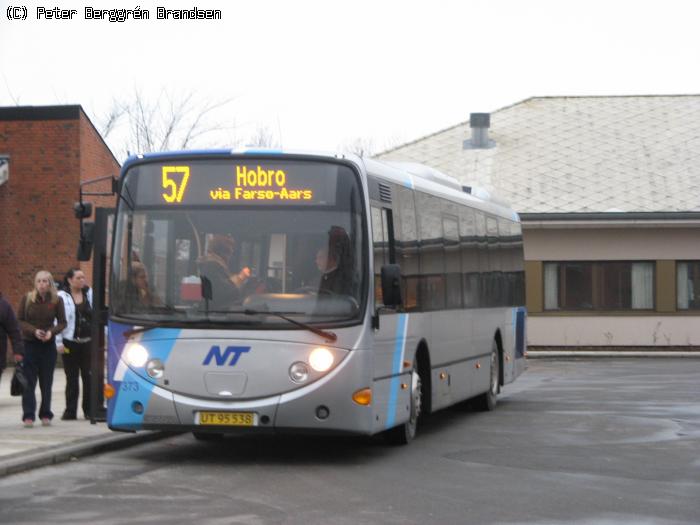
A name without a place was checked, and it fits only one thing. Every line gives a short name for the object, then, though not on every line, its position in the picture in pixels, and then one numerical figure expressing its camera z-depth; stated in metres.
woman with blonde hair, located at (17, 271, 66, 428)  15.77
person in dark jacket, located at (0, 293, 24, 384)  15.45
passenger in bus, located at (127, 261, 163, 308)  12.84
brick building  29.12
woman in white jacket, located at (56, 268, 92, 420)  16.55
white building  40.03
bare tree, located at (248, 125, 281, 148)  67.45
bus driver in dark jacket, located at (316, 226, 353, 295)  12.66
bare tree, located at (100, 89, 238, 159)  57.12
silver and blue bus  12.45
